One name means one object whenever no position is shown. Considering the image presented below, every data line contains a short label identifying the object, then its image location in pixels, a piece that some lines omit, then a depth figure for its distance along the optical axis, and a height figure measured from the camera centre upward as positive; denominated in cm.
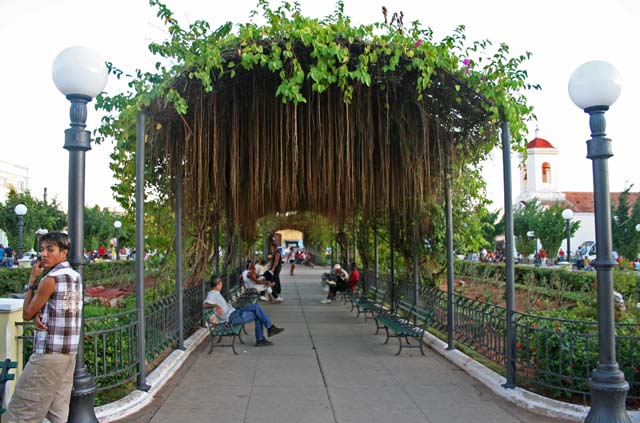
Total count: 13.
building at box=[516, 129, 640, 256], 5984 +541
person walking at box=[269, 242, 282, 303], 1608 -107
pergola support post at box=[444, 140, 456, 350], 797 -29
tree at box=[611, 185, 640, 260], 2952 -3
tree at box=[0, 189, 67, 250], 3453 +135
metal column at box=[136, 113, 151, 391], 576 -14
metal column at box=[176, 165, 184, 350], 781 -32
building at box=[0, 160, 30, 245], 5844 +714
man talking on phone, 377 -68
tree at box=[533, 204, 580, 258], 3931 +22
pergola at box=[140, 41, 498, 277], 696 +141
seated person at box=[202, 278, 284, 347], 870 -126
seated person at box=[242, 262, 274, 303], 1469 -120
